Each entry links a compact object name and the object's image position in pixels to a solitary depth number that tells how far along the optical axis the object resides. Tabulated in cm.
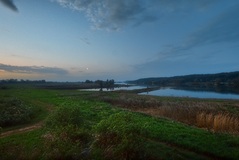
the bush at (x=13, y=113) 1044
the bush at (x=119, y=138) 536
